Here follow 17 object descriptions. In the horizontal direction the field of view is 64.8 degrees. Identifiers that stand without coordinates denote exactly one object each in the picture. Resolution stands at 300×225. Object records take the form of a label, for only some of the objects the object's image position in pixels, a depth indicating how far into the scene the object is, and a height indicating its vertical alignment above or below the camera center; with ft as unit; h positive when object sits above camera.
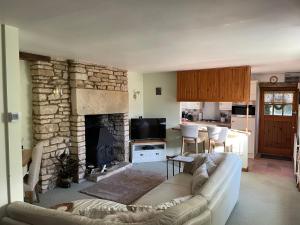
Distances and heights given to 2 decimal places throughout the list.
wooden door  20.77 -1.64
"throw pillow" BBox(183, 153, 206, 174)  12.25 -3.31
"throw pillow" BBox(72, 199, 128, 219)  6.32 -3.05
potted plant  14.11 -3.98
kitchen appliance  20.35 -0.72
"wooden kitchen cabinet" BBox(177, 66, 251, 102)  16.62 +1.32
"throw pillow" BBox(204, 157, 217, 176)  10.24 -2.90
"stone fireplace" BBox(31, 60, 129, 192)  13.11 -0.01
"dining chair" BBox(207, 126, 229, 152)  16.57 -2.26
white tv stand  19.81 -4.10
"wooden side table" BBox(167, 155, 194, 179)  12.80 -3.14
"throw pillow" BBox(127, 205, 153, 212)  6.74 -3.07
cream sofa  5.52 -2.92
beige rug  12.89 -5.08
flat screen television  20.20 -2.23
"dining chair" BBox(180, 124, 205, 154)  17.60 -2.39
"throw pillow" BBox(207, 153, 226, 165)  11.36 -2.78
